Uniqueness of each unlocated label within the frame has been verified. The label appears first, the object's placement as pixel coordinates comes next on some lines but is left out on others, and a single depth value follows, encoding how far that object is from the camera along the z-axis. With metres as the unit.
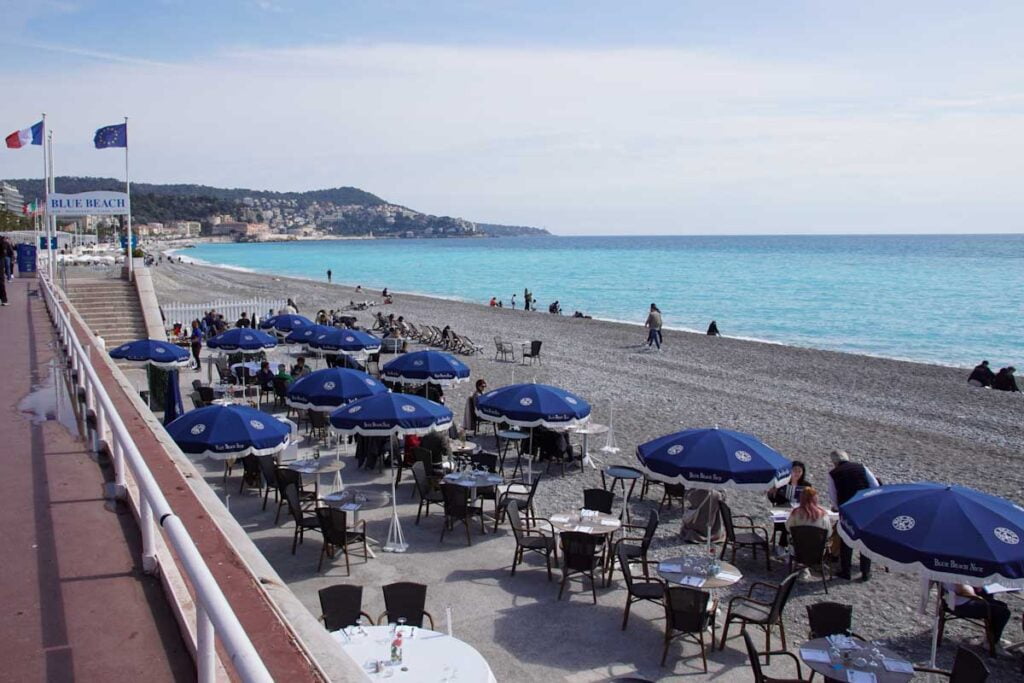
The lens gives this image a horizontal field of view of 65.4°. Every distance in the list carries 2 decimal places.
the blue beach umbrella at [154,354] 15.74
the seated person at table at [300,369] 17.72
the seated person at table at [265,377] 17.47
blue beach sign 24.60
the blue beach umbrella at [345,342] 18.22
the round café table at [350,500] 9.39
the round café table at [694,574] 7.47
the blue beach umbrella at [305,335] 19.34
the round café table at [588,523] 8.88
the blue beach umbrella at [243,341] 18.17
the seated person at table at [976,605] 7.33
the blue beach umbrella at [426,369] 14.29
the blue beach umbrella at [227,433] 9.27
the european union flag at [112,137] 25.00
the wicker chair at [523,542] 8.72
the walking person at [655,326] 29.69
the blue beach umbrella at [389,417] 10.34
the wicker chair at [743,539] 9.29
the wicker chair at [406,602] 6.62
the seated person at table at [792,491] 10.49
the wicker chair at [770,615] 7.06
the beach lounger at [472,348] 27.35
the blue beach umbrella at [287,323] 23.33
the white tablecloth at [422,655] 5.23
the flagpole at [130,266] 25.17
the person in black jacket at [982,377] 24.67
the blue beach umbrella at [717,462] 8.34
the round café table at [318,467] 10.69
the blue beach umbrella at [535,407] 11.30
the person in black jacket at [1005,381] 24.03
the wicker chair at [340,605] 6.46
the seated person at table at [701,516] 9.48
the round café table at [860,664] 5.82
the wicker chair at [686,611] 6.90
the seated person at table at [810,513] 8.85
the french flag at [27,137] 23.28
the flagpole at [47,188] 22.89
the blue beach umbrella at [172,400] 13.95
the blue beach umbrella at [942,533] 6.25
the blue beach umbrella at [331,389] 12.22
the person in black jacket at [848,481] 9.42
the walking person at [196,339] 22.14
